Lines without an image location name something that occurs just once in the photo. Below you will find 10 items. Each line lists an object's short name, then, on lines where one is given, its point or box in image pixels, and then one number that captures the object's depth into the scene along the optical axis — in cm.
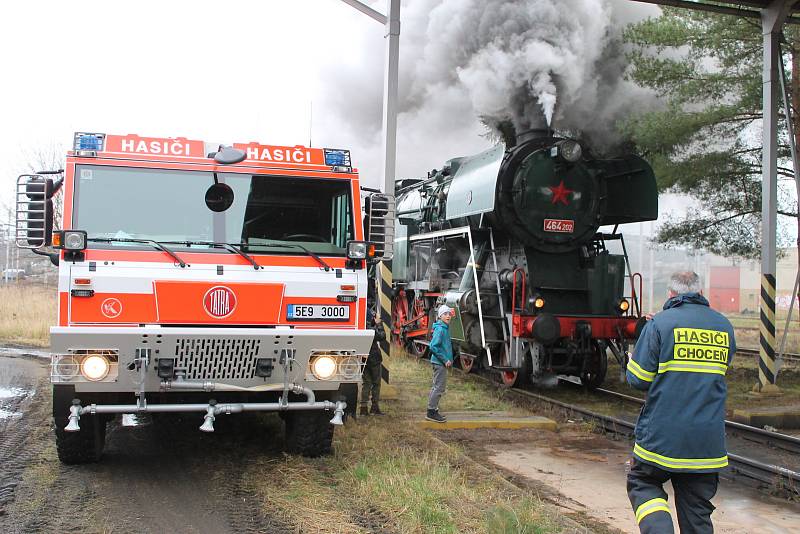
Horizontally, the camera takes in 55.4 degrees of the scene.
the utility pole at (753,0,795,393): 1165
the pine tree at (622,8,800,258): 1420
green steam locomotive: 1101
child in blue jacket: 880
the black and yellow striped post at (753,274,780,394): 1164
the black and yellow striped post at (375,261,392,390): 980
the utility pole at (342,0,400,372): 988
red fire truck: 560
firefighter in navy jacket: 388
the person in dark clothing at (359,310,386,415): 871
